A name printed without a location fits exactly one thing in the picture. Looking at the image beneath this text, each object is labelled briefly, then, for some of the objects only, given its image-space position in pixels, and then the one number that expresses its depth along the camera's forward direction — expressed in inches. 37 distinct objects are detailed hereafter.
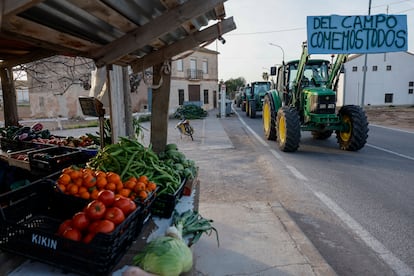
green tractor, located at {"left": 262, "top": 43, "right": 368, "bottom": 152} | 309.1
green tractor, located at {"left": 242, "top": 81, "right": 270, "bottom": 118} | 798.5
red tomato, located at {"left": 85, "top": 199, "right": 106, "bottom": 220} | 72.9
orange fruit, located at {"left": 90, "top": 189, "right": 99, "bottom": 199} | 88.2
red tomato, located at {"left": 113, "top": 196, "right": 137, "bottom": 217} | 77.6
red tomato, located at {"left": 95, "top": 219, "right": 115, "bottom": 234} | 68.2
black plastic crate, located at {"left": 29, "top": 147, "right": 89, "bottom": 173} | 136.8
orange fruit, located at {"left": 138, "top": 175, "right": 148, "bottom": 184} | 99.2
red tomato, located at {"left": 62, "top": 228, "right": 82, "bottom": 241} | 68.5
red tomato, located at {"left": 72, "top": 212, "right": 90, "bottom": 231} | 71.2
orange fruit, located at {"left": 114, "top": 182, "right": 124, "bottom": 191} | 93.7
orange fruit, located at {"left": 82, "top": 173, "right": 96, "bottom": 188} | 92.2
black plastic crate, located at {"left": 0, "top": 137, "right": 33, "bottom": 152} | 185.3
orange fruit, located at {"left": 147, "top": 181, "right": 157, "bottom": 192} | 98.0
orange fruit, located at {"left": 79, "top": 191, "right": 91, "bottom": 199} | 88.7
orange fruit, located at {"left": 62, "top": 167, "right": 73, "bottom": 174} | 97.5
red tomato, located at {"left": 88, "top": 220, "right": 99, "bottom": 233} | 69.4
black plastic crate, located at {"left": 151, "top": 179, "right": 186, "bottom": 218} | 102.7
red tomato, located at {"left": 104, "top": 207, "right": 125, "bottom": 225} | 72.4
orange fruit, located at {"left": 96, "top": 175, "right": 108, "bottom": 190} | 93.3
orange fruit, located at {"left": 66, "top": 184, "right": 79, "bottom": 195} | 89.7
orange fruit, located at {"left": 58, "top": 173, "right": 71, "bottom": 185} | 93.0
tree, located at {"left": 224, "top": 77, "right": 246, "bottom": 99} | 2479.1
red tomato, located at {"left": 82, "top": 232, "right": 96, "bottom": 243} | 68.2
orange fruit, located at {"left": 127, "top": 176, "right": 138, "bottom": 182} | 97.7
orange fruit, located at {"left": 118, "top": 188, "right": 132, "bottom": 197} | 90.4
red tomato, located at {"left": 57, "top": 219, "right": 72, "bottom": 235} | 71.8
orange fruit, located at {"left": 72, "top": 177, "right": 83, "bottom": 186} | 92.5
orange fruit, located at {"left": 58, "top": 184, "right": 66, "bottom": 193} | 90.7
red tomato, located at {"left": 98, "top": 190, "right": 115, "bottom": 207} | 80.1
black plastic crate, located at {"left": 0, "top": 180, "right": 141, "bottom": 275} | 67.0
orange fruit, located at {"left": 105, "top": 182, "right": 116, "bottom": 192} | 92.6
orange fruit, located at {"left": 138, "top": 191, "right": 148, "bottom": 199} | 91.3
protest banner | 272.1
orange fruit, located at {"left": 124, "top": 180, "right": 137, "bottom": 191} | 94.1
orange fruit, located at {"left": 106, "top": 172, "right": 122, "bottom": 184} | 95.7
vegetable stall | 70.2
